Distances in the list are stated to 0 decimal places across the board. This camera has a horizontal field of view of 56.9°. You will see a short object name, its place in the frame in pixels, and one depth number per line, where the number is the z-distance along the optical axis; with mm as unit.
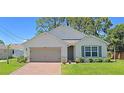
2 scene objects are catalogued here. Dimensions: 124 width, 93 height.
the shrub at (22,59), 9861
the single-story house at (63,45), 10199
